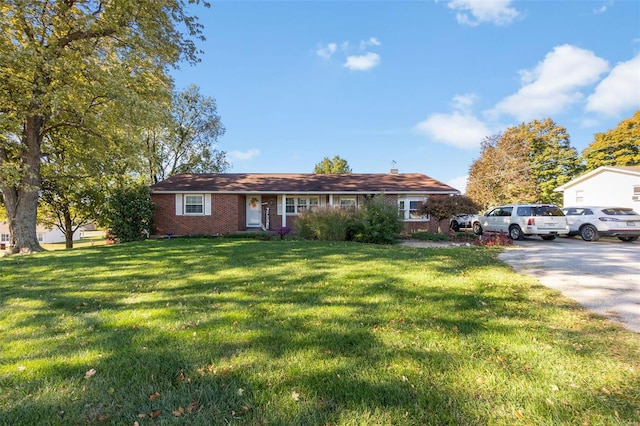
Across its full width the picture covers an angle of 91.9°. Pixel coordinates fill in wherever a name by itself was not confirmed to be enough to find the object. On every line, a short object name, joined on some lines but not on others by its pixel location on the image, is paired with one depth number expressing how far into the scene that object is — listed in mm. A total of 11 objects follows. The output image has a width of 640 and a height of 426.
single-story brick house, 16938
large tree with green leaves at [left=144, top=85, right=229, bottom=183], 26414
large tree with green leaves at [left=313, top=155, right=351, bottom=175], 54084
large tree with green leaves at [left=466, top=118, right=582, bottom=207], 28641
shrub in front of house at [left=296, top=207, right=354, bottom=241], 12703
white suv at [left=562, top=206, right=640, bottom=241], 13039
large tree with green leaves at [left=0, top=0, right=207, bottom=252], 10039
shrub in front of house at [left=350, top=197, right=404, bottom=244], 12375
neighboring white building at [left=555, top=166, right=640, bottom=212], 17984
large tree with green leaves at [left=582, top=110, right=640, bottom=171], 29984
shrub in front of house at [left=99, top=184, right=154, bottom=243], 14398
